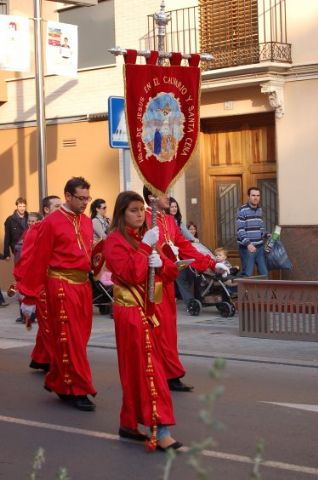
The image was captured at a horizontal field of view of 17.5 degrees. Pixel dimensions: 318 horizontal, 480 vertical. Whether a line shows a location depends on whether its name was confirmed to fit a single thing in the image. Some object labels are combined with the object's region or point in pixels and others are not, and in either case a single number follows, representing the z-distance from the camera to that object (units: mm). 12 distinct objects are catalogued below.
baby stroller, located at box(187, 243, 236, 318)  14727
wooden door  17578
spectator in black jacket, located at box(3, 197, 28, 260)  17625
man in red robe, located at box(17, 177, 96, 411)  8484
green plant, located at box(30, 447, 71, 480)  2994
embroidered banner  7227
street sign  13555
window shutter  17031
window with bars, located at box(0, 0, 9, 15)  21391
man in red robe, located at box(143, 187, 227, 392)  8622
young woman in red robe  6758
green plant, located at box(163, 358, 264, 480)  2547
